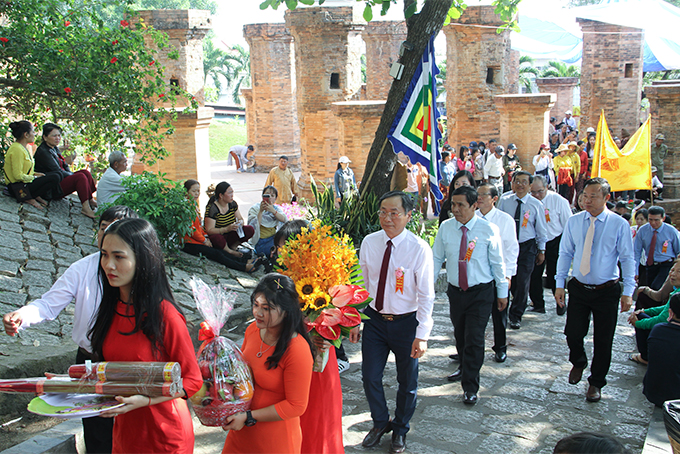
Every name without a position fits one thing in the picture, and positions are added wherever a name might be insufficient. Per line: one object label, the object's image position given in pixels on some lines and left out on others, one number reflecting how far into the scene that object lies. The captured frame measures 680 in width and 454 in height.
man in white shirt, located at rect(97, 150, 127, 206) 7.32
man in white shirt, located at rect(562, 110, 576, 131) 23.67
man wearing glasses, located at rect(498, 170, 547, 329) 7.06
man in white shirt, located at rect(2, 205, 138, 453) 2.77
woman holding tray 2.62
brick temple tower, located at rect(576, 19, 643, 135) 21.59
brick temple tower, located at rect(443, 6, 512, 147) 19.70
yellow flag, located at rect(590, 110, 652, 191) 10.52
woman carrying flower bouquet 3.46
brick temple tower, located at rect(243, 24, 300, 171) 23.22
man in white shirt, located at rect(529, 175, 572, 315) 7.39
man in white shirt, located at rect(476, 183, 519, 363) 5.93
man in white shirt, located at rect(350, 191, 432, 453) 4.20
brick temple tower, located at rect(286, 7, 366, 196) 16.53
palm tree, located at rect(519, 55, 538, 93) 36.80
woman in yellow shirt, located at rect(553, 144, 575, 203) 14.22
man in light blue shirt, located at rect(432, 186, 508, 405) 5.00
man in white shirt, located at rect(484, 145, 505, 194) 14.36
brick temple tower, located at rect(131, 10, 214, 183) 18.20
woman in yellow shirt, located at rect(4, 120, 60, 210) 7.43
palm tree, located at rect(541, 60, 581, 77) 36.50
